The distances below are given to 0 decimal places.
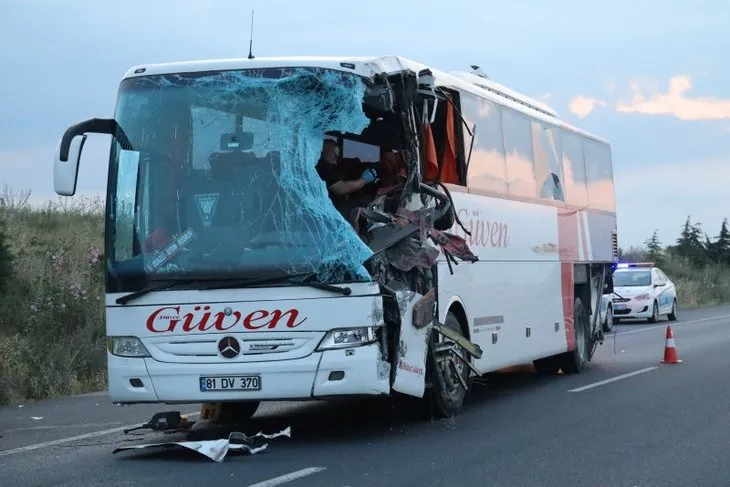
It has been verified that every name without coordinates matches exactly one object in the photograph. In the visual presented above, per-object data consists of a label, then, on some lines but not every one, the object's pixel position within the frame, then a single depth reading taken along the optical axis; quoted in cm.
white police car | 3297
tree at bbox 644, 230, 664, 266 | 5856
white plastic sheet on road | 947
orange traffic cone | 1833
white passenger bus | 980
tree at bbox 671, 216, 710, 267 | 6562
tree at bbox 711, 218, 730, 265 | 6650
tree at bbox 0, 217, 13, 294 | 1878
